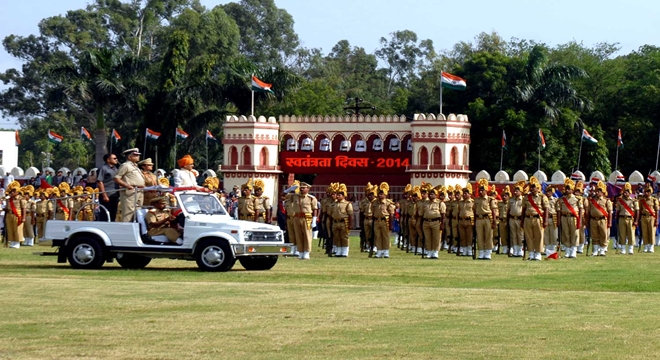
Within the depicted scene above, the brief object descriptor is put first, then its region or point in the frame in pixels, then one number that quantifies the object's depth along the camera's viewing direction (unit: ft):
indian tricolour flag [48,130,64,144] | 206.59
